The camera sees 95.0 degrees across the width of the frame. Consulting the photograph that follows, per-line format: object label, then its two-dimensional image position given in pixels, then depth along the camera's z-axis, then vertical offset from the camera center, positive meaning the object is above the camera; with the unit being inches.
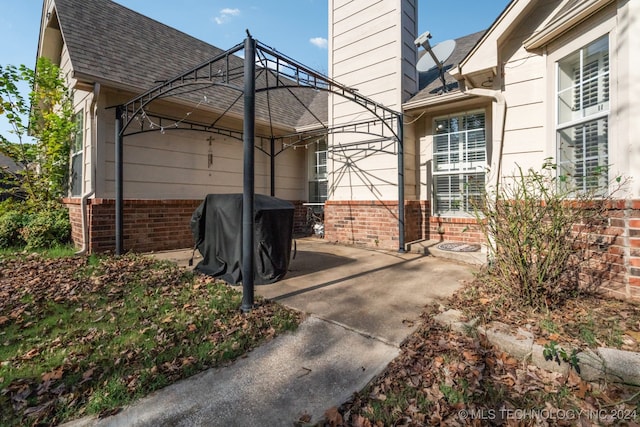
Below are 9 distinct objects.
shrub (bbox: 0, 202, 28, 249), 260.7 -12.9
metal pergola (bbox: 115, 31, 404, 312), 132.0 +77.2
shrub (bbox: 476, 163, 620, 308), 114.3 -13.1
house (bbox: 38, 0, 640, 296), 162.2 +72.8
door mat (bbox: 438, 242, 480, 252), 229.3 -29.9
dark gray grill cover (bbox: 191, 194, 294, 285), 170.4 -16.7
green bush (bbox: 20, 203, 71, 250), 247.1 -16.9
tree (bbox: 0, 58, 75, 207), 273.0 +75.3
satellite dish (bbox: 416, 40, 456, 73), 239.1 +130.6
